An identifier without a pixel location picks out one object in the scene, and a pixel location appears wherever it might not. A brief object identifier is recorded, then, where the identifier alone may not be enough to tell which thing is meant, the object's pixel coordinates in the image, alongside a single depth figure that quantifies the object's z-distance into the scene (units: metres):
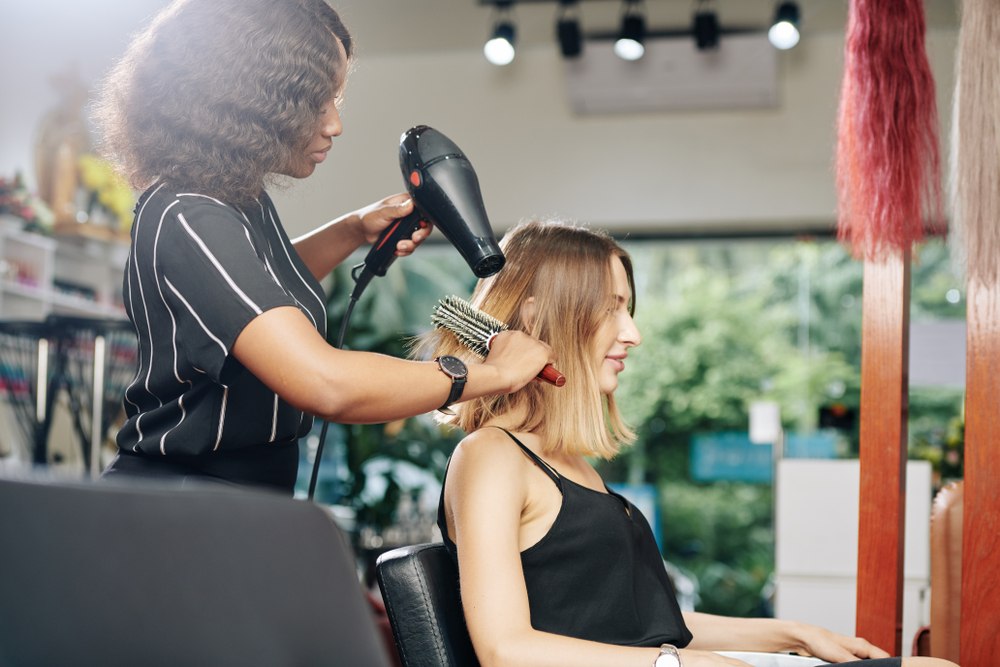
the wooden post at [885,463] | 1.53
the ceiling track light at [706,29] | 4.48
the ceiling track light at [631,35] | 4.45
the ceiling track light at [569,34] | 4.58
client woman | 1.17
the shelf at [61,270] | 4.14
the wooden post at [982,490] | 1.43
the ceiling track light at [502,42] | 4.56
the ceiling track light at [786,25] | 4.31
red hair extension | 1.52
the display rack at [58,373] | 3.20
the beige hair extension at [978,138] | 1.39
